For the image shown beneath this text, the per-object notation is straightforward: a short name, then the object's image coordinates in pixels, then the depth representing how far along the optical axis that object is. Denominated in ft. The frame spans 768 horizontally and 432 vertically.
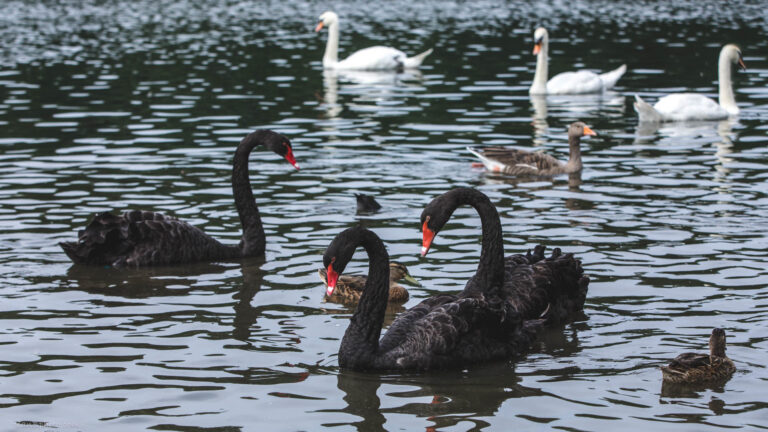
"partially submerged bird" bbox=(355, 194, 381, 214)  41.52
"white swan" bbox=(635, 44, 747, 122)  63.46
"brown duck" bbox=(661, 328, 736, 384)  24.21
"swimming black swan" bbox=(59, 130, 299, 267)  35.81
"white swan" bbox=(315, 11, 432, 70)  90.11
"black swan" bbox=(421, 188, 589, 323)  28.30
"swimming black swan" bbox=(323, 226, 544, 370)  25.84
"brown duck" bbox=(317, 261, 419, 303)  32.24
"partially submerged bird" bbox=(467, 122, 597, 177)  50.26
